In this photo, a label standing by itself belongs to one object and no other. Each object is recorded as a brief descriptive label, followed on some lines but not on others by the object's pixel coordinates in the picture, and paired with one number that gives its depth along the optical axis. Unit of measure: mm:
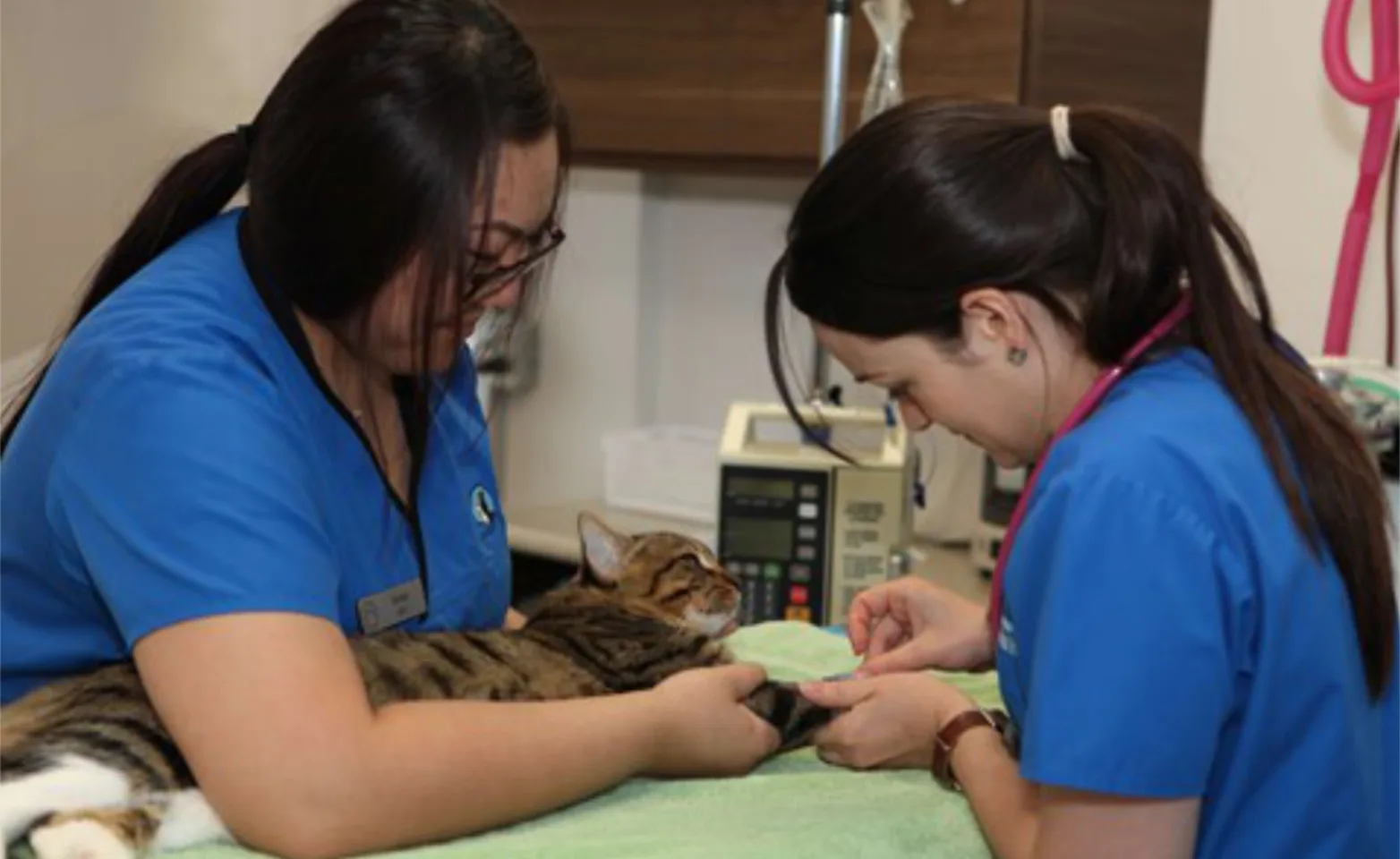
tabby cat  1042
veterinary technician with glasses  1004
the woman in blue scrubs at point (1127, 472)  959
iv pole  1991
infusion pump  2035
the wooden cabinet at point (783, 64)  2105
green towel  1055
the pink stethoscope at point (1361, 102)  1945
